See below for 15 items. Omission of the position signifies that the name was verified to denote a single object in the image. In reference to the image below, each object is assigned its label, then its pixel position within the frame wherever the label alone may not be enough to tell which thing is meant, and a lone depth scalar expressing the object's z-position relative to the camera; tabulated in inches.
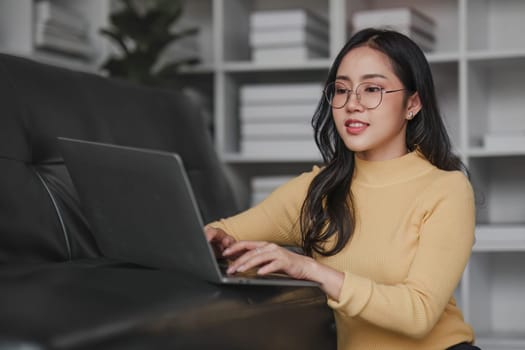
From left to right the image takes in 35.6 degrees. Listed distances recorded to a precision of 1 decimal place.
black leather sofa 36.9
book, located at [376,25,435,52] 109.5
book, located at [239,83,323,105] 114.7
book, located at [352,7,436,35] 109.6
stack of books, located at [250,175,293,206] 116.2
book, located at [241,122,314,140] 115.8
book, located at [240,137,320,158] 115.6
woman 53.2
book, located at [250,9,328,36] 113.1
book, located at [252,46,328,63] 115.0
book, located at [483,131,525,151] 107.6
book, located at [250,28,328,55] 114.1
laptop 43.8
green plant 107.3
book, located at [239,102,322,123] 115.3
